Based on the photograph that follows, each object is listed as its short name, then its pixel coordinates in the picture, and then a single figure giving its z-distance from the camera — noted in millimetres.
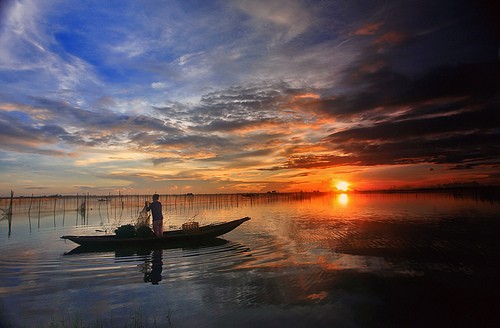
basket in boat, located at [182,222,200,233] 17500
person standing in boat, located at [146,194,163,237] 16250
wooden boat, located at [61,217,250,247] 15797
